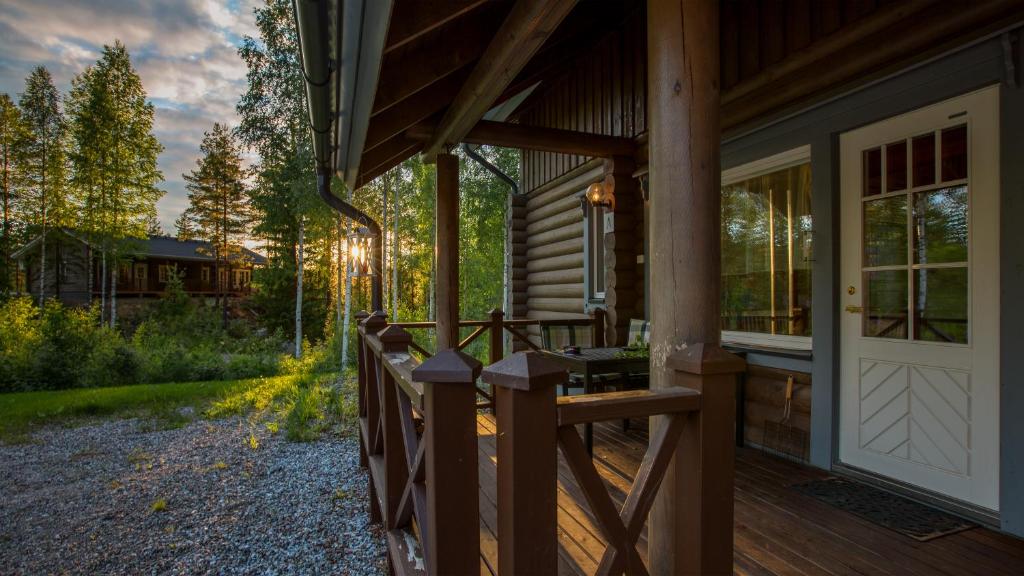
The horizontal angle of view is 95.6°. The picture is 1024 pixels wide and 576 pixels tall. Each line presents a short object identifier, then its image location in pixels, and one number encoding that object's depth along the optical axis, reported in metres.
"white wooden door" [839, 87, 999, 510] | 2.15
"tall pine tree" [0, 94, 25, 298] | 12.73
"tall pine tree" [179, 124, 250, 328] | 19.38
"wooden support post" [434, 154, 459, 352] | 4.05
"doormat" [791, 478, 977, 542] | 2.10
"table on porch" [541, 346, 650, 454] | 3.06
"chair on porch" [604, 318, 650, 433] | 3.82
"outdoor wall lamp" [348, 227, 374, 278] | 5.82
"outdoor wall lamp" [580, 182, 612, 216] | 4.50
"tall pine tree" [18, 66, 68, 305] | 12.84
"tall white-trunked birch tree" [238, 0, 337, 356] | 10.49
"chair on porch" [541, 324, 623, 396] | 3.80
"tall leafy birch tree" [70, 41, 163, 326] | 12.03
